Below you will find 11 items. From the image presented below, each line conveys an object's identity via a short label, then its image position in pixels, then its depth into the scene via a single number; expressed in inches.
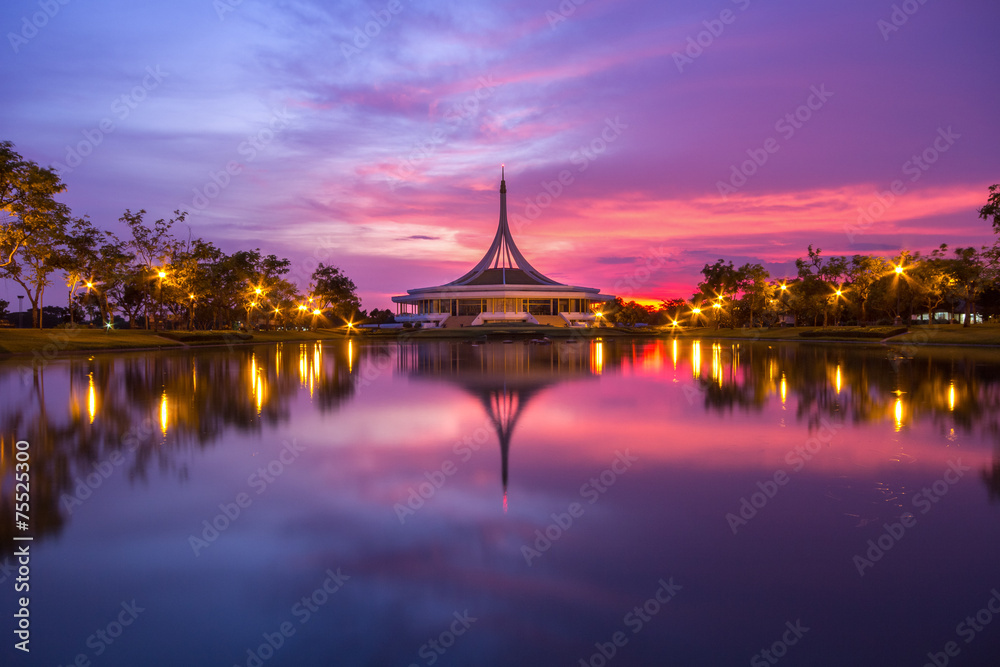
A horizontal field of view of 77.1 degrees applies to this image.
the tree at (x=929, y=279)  1961.1
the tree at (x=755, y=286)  2583.7
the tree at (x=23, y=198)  1263.5
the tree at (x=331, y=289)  2952.8
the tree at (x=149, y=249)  1828.2
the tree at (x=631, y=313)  4086.6
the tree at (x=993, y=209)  1427.2
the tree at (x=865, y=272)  2074.3
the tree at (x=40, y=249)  1355.8
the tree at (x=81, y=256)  1678.2
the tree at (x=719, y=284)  2721.5
